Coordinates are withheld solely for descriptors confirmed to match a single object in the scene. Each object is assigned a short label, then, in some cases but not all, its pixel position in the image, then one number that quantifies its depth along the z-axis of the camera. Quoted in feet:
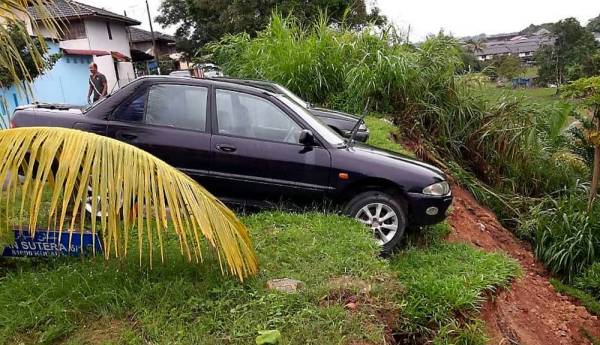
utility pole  114.91
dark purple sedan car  15.79
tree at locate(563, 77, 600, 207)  21.53
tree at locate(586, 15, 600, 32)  174.54
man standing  38.60
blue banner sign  12.05
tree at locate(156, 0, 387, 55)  70.13
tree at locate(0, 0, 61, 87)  10.00
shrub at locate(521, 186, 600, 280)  21.86
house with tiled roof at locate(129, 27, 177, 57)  135.95
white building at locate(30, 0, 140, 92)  82.17
